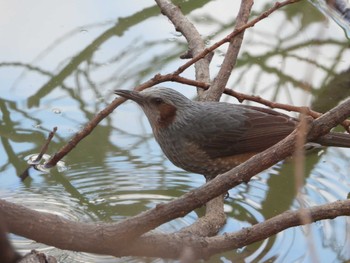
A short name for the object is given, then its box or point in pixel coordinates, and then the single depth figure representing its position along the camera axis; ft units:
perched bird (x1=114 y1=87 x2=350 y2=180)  23.80
